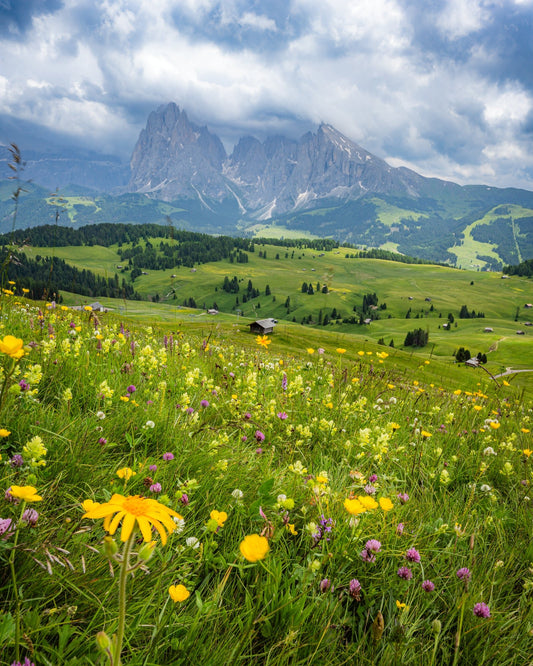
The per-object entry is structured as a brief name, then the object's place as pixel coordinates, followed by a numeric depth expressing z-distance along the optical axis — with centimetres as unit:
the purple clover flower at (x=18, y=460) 237
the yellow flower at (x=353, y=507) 204
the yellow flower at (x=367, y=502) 219
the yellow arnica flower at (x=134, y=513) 123
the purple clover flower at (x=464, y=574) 239
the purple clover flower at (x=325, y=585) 216
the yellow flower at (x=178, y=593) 154
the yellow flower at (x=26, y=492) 145
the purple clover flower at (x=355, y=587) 229
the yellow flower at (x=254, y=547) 150
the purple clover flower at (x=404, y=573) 234
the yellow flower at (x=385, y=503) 236
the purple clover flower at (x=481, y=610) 217
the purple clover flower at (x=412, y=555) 241
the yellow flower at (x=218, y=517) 220
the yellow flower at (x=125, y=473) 235
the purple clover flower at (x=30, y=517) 187
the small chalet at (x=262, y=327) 13100
